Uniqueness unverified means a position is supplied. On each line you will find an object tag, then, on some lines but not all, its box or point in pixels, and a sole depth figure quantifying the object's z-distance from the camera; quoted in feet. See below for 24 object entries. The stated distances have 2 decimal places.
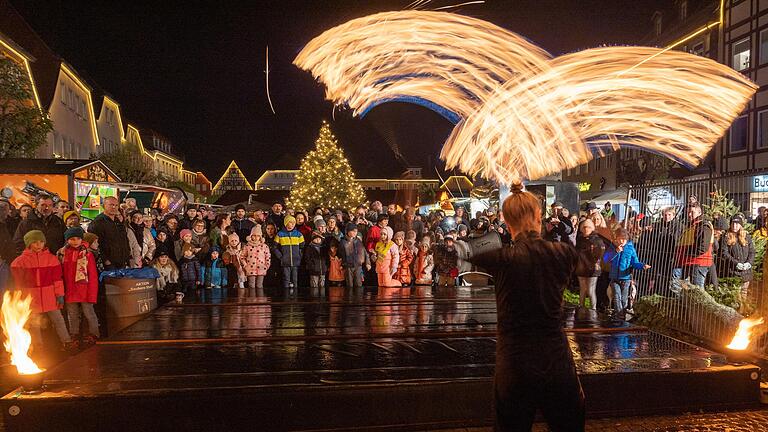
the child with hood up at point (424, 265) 40.32
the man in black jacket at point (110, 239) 31.76
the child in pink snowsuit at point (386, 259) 38.60
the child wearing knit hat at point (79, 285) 27.45
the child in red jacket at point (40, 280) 25.30
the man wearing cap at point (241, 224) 43.35
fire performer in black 10.51
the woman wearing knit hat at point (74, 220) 30.37
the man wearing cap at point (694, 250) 31.63
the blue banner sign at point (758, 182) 40.47
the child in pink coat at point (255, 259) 37.47
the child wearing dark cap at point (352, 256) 38.33
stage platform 14.90
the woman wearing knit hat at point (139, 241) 34.22
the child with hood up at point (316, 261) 38.81
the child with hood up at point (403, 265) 39.60
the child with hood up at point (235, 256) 37.86
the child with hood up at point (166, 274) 35.24
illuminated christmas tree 142.92
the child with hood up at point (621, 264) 32.42
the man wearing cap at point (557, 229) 37.03
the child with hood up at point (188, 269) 36.60
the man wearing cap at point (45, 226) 31.68
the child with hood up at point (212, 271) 37.93
